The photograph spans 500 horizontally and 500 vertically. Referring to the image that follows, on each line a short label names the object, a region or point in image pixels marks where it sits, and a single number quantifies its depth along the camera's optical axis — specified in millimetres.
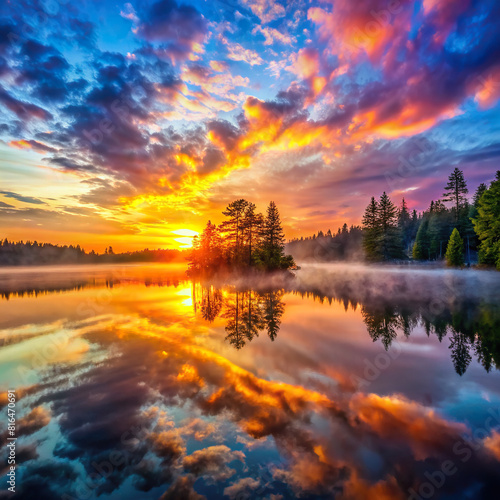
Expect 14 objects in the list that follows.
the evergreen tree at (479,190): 60656
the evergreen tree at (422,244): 72875
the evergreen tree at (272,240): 48812
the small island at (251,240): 48000
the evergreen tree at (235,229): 47969
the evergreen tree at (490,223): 34719
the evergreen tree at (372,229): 63000
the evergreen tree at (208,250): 54438
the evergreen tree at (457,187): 60841
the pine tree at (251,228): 47594
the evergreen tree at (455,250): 48312
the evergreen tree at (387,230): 61656
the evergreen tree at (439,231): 67000
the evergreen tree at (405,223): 100500
